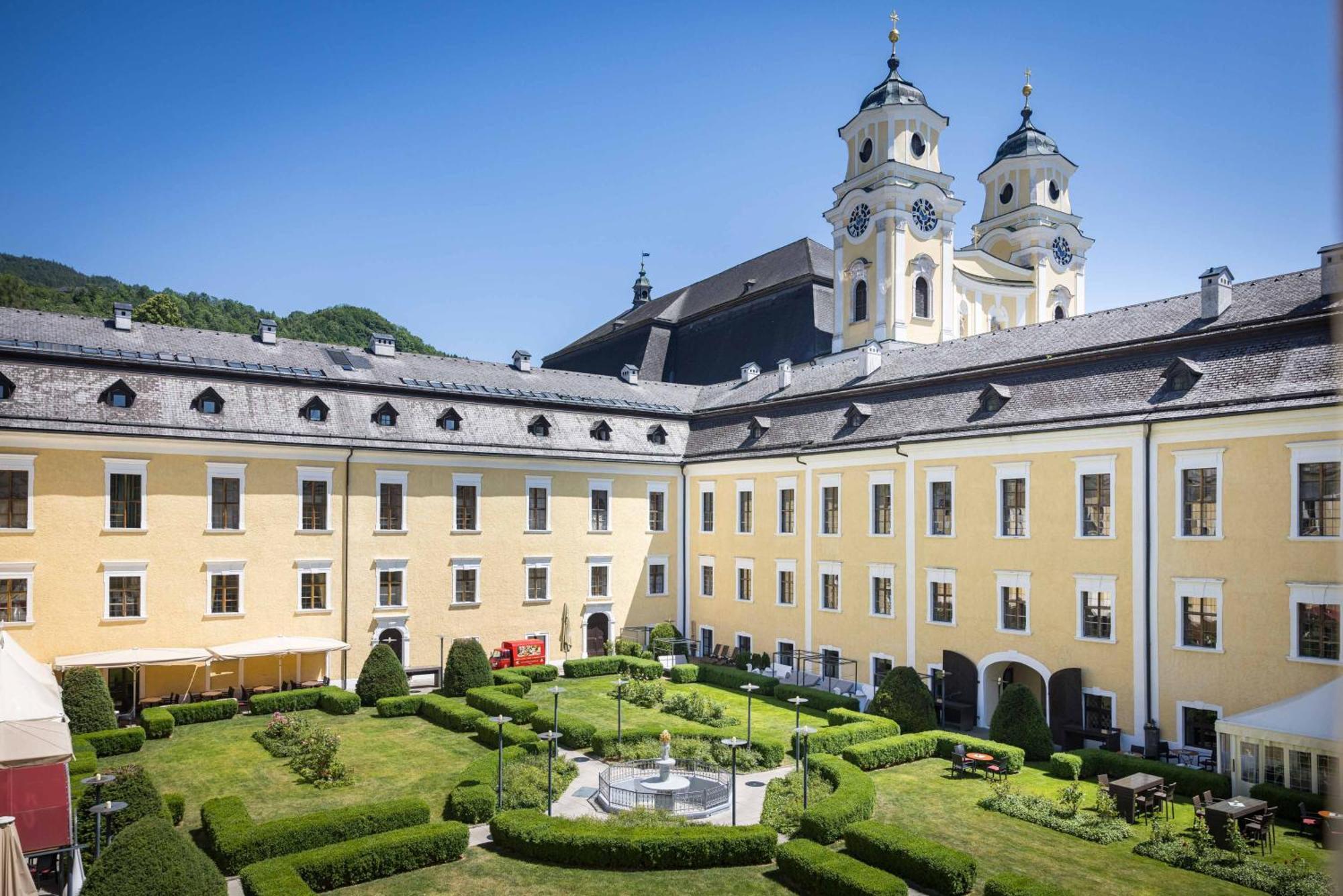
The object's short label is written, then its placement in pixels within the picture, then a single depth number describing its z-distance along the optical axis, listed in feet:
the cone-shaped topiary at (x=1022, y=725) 77.20
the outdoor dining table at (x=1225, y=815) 55.11
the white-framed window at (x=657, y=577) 132.05
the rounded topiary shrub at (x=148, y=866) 37.83
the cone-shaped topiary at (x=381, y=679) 97.76
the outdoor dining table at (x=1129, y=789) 61.93
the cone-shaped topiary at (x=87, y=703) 81.00
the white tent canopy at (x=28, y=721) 48.62
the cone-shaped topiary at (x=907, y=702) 83.66
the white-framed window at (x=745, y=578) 121.39
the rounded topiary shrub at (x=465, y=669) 100.01
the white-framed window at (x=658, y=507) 132.98
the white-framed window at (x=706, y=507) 130.52
